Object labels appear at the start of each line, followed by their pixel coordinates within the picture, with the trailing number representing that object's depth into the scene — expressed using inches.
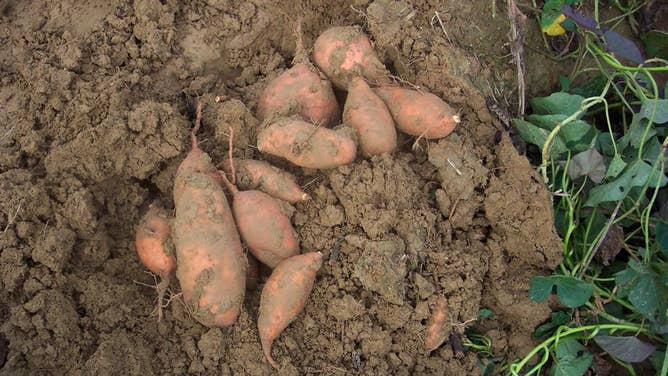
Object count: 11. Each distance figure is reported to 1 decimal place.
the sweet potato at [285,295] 64.0
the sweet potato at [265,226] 66.2
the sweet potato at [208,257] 63.5
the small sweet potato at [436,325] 66.5
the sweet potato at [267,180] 68.3
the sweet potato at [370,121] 69.9
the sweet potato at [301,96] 73.2
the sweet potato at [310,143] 67.1
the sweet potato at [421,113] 71.5
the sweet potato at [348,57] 74.9
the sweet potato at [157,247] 67.1
